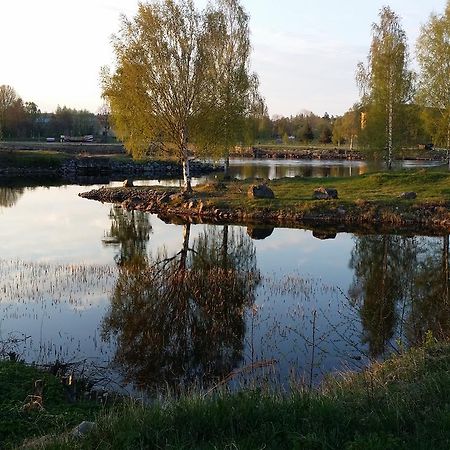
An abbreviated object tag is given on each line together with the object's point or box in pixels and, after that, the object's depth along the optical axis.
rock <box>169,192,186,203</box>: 35.20
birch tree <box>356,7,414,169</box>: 46.25
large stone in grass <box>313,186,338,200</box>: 31.98
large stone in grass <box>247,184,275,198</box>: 33.47
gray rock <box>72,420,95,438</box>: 6.02
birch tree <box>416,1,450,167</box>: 42.88
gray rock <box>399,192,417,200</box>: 30.44
